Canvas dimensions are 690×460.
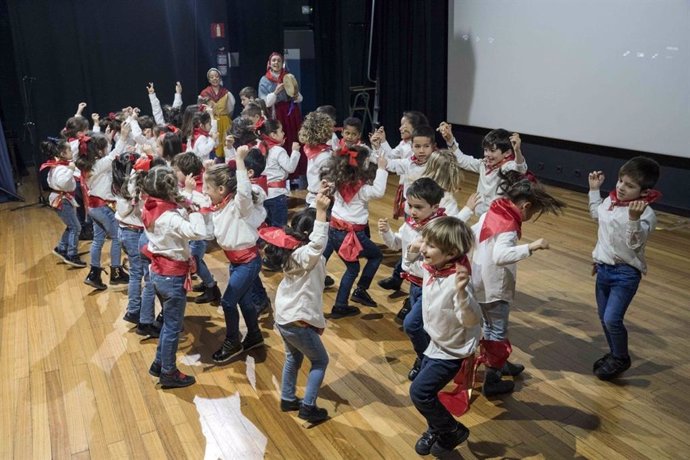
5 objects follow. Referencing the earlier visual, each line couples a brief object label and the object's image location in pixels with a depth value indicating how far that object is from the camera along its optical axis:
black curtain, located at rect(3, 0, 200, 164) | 7.97
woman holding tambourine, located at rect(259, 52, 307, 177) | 6.62
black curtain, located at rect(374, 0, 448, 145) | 8.41
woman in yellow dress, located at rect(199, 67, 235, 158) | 6.89
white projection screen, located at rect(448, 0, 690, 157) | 5.67
